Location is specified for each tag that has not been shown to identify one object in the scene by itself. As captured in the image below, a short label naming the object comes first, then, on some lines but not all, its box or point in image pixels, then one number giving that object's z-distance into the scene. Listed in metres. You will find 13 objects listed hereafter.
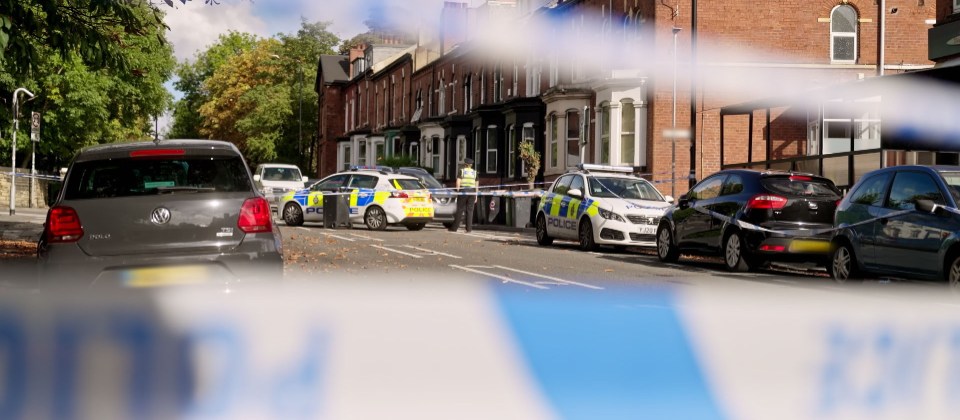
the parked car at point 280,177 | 37.94
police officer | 27.48
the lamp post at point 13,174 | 34.31
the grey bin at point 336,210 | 27.73
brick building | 34.44
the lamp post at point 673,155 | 30.55
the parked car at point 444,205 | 28.75
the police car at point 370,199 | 26.86
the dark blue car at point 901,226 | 11.50
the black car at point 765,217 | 15.23
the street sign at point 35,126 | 36.89
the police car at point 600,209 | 20.11
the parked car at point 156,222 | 8.01
